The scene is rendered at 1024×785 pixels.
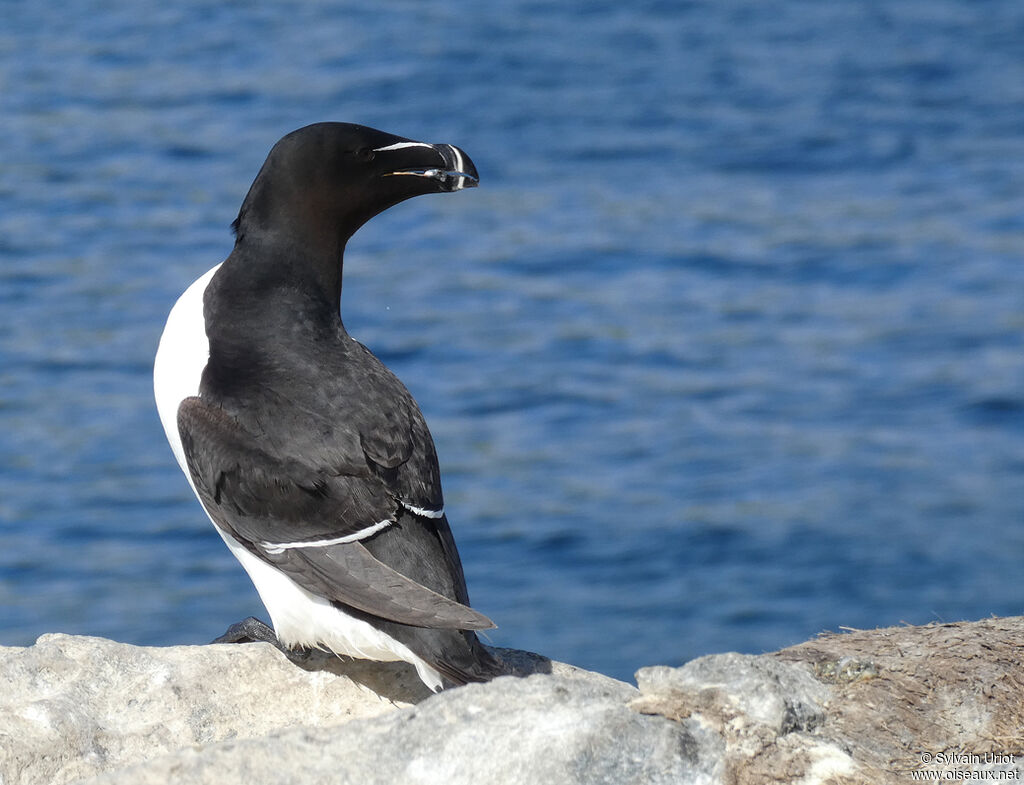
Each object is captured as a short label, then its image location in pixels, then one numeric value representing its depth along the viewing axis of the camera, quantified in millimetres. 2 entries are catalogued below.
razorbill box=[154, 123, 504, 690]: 8703
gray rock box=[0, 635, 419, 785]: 8039
